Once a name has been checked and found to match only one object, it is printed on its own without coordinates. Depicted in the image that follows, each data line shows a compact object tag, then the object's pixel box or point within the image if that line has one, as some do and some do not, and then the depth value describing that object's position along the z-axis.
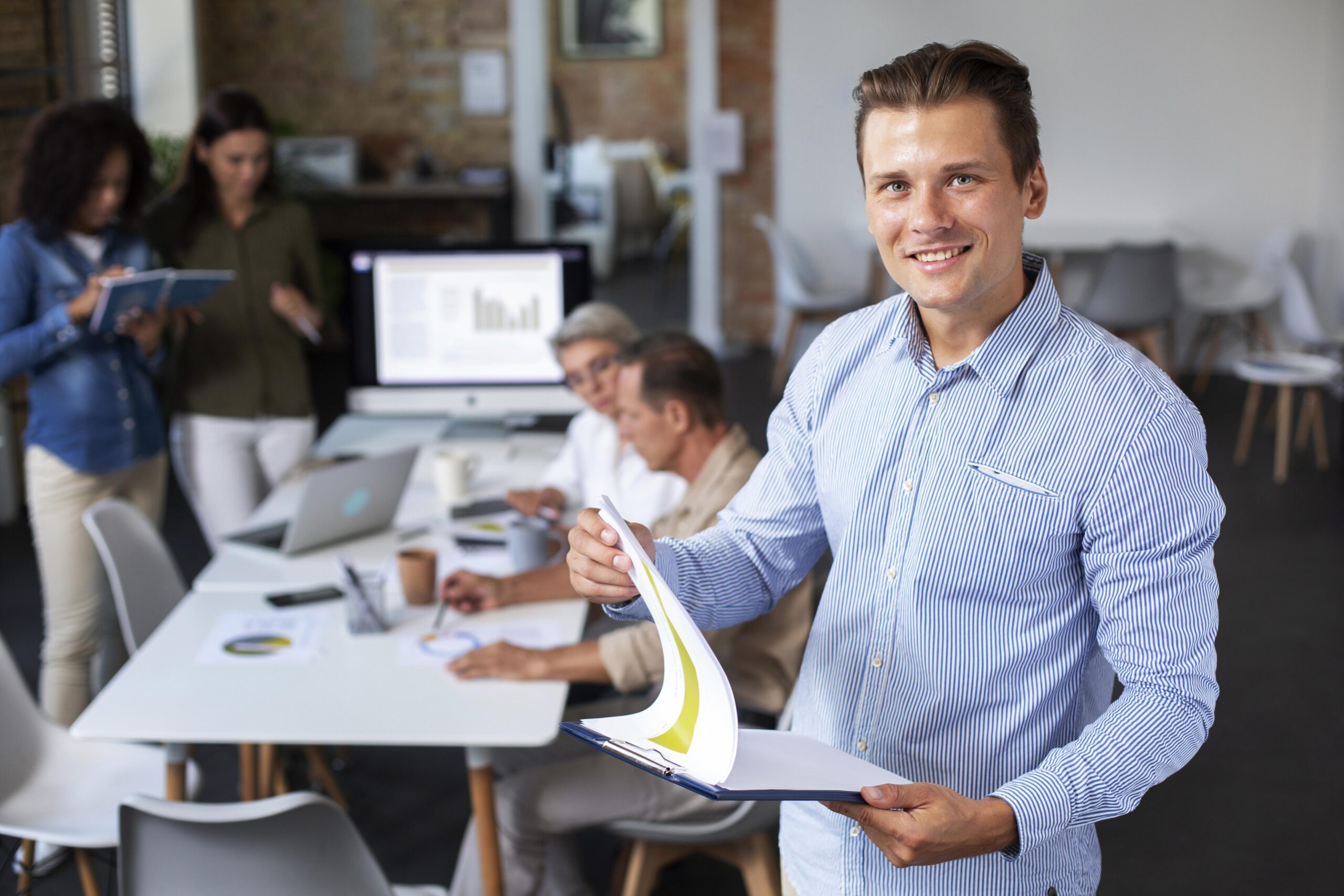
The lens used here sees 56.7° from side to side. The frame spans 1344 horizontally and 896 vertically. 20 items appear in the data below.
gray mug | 2.50
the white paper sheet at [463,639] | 2.15
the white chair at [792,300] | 7.23
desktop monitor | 3.38
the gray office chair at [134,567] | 2.41
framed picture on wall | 11.46
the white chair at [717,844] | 2.09
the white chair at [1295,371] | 5.53
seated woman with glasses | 2.72
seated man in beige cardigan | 2.10
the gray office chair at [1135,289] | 6.65
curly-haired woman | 2.78
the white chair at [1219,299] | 7.11
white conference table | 1.88
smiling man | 1.11
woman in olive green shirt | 3.22
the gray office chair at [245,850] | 1.44
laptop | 2.54
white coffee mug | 3.01
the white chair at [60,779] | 2.09
